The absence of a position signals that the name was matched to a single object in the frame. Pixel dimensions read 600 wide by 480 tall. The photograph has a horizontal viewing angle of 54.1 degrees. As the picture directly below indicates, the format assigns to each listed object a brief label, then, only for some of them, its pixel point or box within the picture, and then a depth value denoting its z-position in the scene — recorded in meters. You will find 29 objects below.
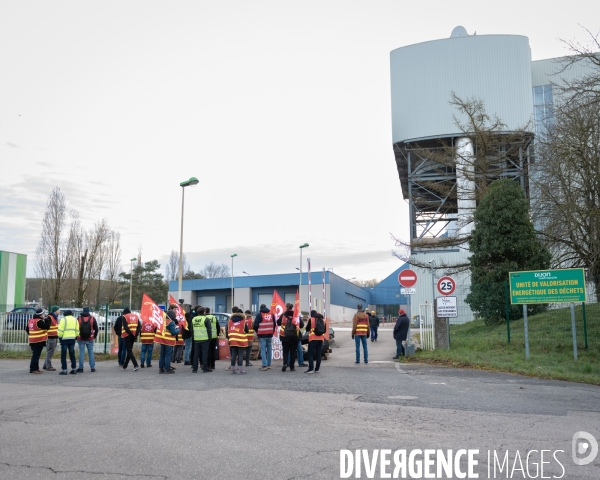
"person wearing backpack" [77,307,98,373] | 16.42
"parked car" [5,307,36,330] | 21.98
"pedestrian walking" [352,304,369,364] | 17.98
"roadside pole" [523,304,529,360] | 17.11
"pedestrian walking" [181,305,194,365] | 17.55
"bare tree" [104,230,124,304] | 53.33
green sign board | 16.94
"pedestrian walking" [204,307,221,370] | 16.69
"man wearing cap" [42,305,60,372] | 16.58
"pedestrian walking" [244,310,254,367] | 16.42
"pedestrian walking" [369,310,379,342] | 31.22
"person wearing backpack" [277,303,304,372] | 16.08
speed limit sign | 19.78
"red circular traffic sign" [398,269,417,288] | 19.70
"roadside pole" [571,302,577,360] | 16.73
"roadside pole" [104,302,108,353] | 21.45
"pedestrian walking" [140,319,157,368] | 17.08
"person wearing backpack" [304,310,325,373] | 15.56
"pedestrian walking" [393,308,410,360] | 19.30
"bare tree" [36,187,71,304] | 43.41
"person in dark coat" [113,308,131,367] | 17.61
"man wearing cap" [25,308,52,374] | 16.11
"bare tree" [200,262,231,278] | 137.99
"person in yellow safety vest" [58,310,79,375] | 15.74
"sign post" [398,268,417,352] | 19.70
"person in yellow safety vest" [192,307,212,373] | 15.78
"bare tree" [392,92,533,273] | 31.98
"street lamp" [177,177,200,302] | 23.84
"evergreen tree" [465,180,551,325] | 25.72
